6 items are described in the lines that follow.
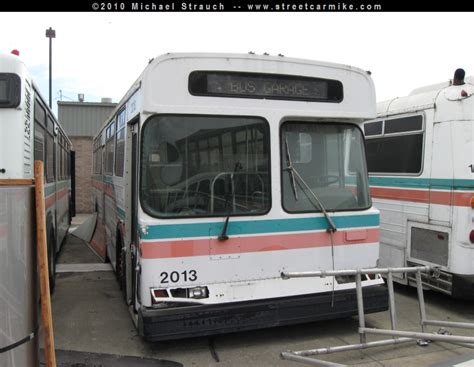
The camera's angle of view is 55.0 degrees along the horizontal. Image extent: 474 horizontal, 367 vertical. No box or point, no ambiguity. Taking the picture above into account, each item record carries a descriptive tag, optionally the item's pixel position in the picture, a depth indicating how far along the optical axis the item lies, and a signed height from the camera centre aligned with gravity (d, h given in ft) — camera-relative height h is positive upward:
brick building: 62.39 +5.52
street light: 62.18 +17.99
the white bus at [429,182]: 18.57 -0.50
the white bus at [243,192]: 13.92 -0.73
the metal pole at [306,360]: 12.27 -5.17
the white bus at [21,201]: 9.28 -0.79
